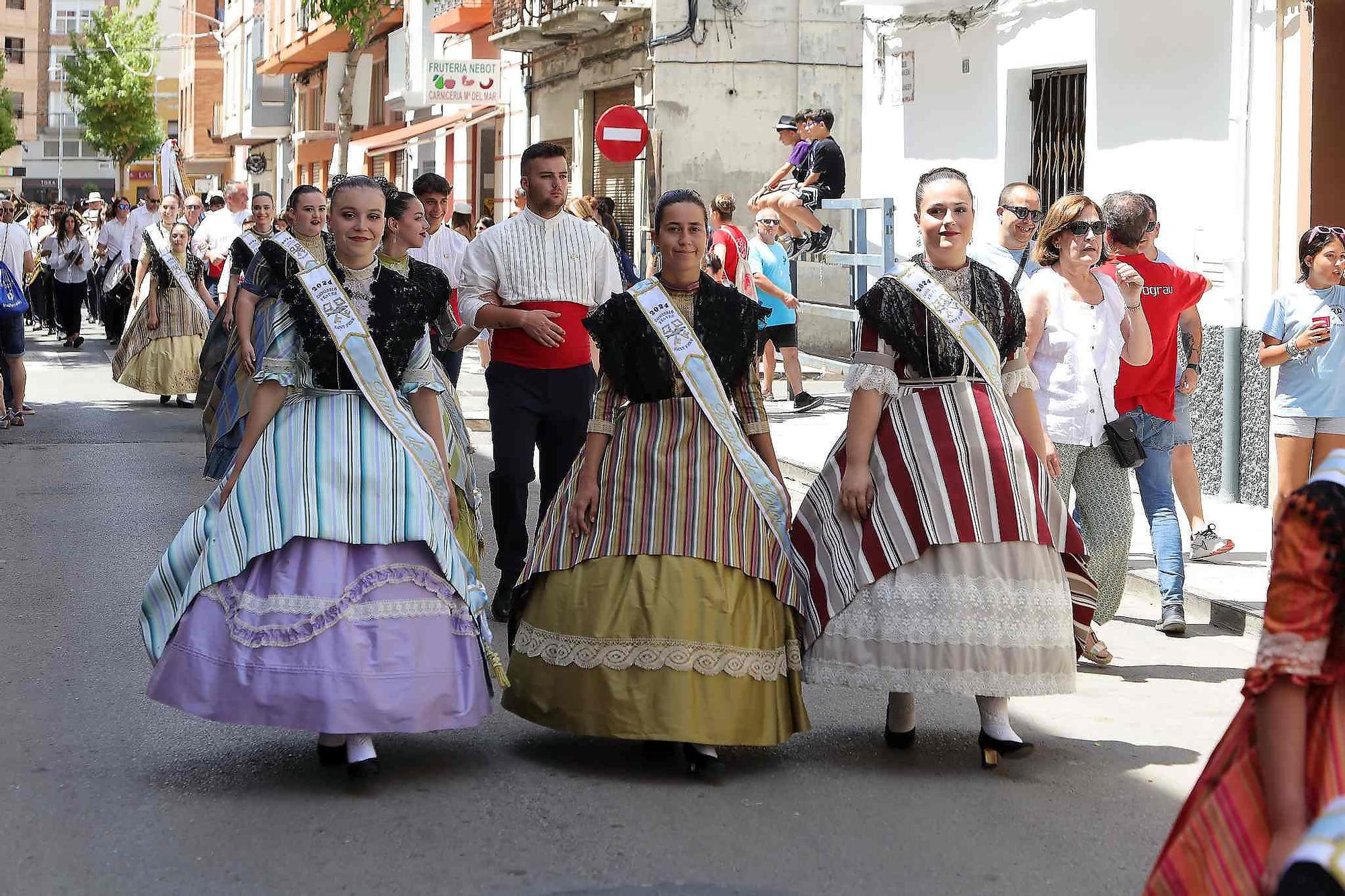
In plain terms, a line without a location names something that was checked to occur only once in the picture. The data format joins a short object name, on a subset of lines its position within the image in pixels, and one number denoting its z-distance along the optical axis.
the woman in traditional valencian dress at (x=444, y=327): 6.02
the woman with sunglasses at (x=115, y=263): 23.09
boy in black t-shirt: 16.66
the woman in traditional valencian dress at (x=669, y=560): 5.18
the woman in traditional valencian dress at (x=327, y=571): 4.98
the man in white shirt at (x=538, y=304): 7.48
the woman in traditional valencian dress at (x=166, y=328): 15.52
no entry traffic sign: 19.50
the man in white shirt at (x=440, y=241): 10.47
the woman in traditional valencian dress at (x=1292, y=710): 2.57
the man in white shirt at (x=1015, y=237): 7.36
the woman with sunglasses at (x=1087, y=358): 7.02
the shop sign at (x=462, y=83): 27.70
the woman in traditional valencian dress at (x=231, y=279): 11.15
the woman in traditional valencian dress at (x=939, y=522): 5.26
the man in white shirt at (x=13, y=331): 14.56
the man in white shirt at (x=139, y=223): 22.83
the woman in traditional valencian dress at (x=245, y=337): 8.92
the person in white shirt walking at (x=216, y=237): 15.60
